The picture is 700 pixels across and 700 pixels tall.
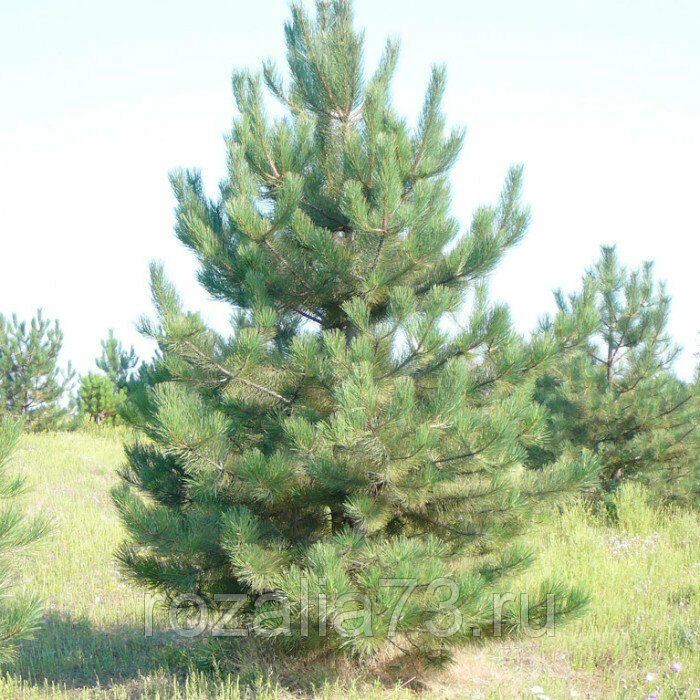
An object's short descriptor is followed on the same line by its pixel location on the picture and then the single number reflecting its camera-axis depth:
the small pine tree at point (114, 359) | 22.19
